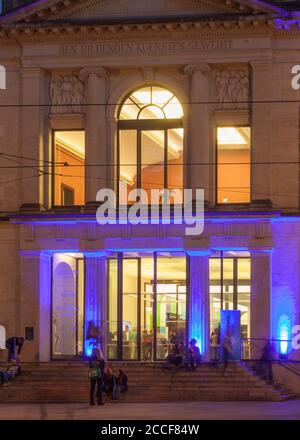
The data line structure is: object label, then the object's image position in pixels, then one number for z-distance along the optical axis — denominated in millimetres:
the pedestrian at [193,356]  48344
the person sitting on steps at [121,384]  46312
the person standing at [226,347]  47625
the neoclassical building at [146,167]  50312
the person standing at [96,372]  42469
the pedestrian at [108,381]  45469
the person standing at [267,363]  48625
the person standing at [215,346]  50906
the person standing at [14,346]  50000
